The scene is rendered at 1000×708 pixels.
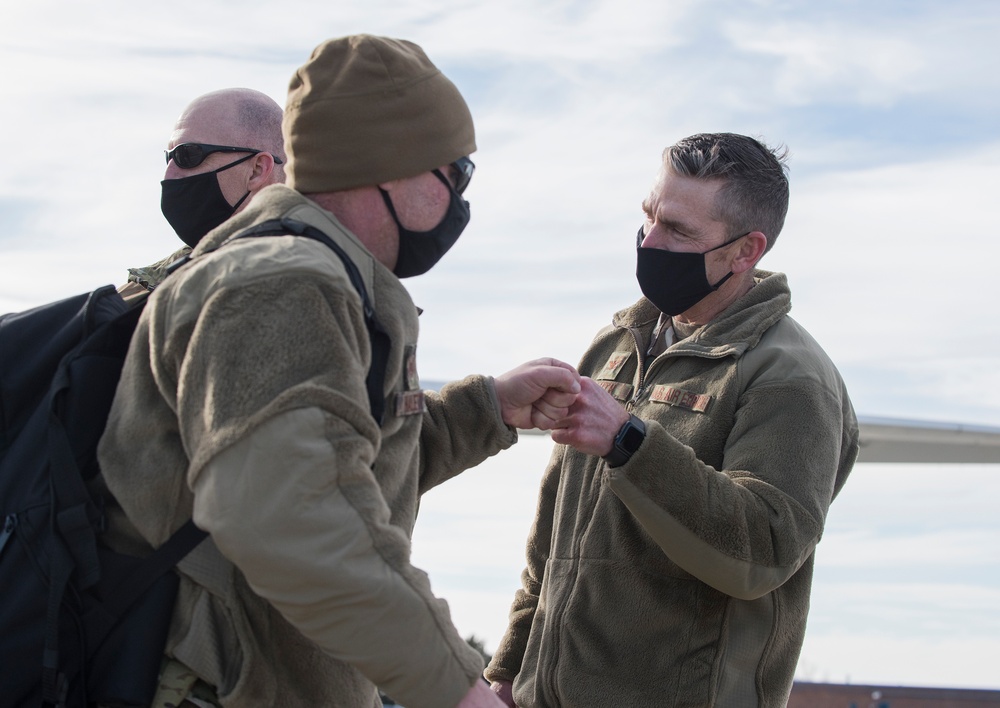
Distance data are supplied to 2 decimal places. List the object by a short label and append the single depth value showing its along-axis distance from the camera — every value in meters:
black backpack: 2.14
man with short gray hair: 3.22
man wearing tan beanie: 1.99
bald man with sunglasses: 4.19
